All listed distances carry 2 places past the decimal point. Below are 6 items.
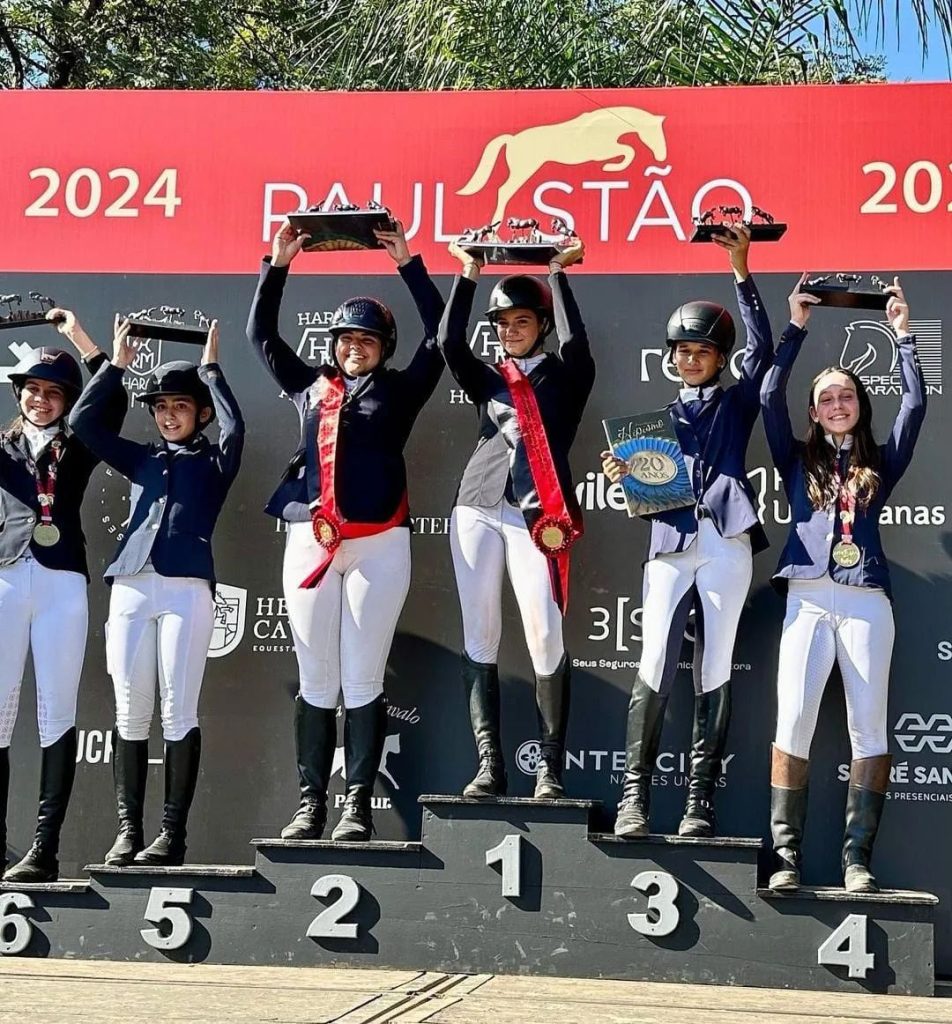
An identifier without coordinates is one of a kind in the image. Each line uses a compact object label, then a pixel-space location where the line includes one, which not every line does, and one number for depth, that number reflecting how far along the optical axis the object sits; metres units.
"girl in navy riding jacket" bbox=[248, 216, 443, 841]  5.76
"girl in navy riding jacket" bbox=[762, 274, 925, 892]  5.50
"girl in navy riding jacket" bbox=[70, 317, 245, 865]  5.82
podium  5.21
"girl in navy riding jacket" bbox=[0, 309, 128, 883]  5.93
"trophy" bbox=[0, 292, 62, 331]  6.41
